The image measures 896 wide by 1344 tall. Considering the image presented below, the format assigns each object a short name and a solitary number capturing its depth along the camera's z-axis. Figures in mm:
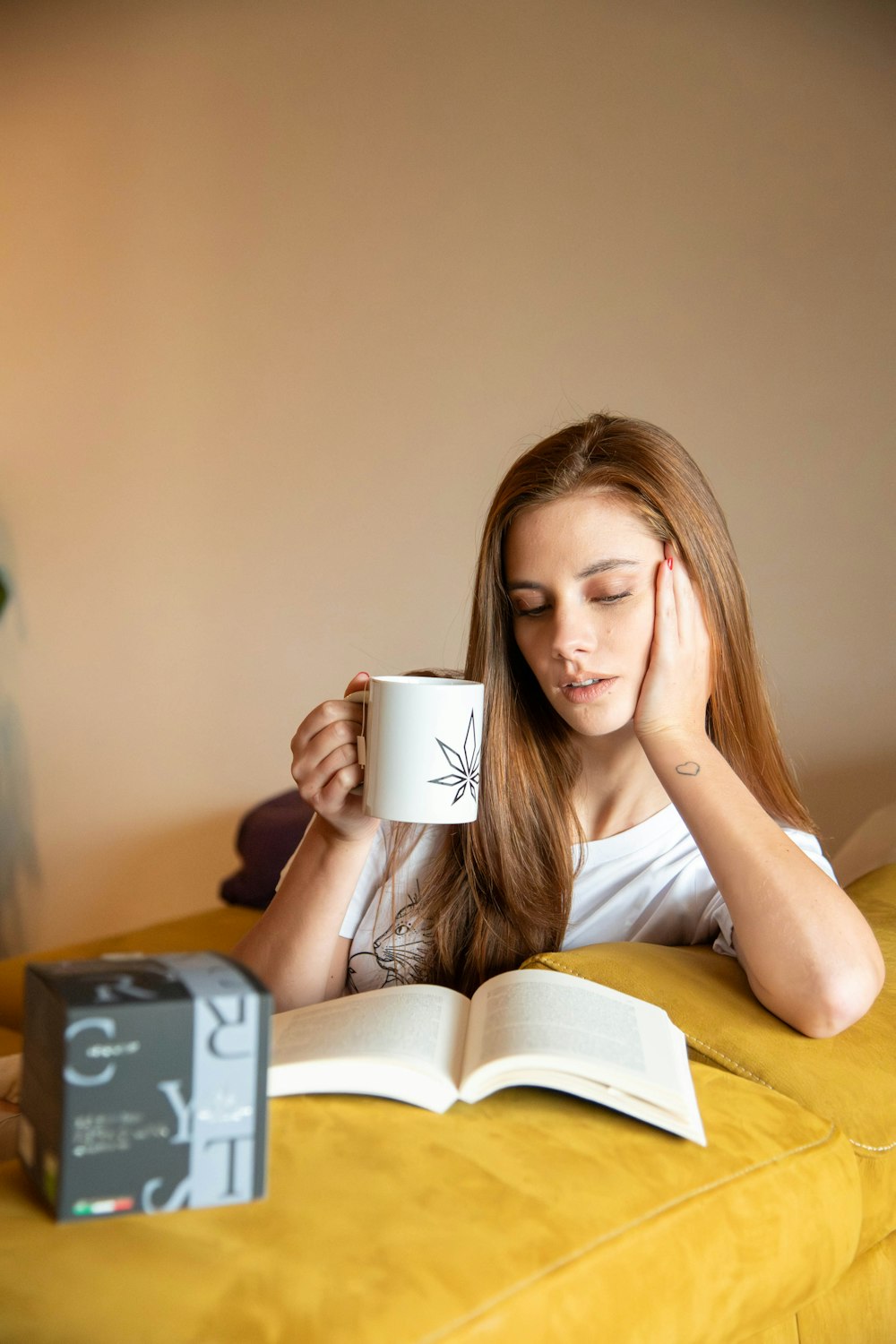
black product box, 531
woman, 1098
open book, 740
